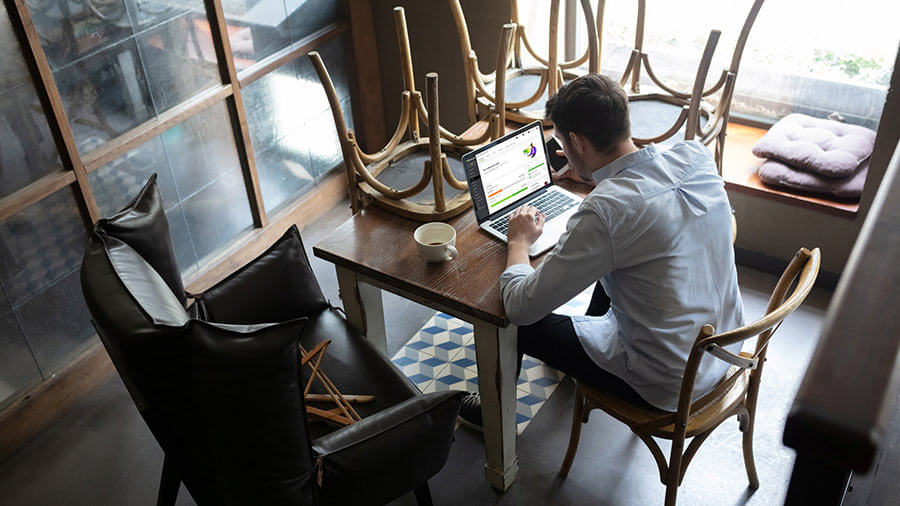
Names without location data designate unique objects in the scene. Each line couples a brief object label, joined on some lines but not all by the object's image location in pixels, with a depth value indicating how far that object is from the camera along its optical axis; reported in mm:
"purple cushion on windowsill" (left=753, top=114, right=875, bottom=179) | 3100
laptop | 2246
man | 1855
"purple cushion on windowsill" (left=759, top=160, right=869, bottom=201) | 3053
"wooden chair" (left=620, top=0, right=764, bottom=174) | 2549
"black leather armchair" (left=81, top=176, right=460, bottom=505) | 1578
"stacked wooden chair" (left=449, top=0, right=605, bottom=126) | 2715
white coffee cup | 2139
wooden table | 2064
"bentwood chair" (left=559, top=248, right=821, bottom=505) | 1852
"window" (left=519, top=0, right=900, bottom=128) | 3156
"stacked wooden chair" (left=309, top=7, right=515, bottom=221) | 2277
